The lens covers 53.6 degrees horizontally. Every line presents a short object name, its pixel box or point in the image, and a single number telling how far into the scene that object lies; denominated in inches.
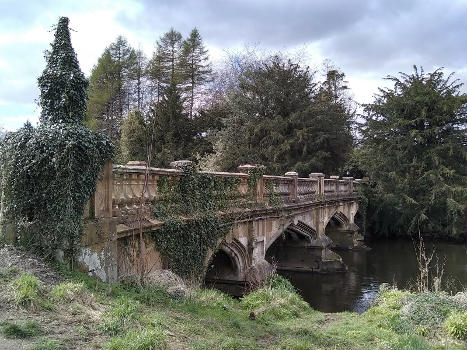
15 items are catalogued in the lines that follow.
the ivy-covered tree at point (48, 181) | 263.1
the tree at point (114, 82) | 1444.4
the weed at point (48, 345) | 164.2
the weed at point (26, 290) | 206.5
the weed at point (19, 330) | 174.7
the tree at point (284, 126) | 1061.8
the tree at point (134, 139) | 1146.0
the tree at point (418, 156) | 1025.5
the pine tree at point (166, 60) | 1476.4
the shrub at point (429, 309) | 292.0
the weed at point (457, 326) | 256.5
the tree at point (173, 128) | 1229.7
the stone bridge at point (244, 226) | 290.7
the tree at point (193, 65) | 1469.0
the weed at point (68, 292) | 217.5
